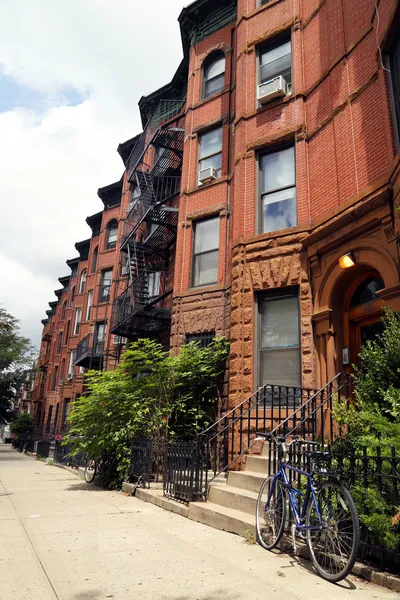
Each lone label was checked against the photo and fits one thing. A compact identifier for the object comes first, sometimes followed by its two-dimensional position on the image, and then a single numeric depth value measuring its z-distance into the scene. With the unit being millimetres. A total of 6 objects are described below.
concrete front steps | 5892
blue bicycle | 4059
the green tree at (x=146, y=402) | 9680
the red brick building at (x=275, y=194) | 8336
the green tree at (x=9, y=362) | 29859
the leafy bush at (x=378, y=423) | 4055
